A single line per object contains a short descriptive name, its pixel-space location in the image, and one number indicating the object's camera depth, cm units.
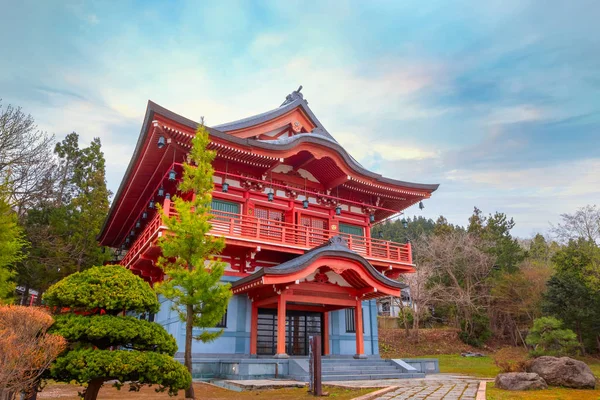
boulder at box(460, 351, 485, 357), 2632
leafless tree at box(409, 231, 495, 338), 3032
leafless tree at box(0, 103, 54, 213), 1928
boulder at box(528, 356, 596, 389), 1064
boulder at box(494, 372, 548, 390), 1008
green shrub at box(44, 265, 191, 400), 619
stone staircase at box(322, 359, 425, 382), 1250
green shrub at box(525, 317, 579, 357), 1865
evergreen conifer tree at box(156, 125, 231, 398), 905
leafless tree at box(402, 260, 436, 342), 2948
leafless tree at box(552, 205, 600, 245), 2542
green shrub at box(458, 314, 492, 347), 2934
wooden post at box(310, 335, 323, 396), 922
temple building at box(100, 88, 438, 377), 1359
